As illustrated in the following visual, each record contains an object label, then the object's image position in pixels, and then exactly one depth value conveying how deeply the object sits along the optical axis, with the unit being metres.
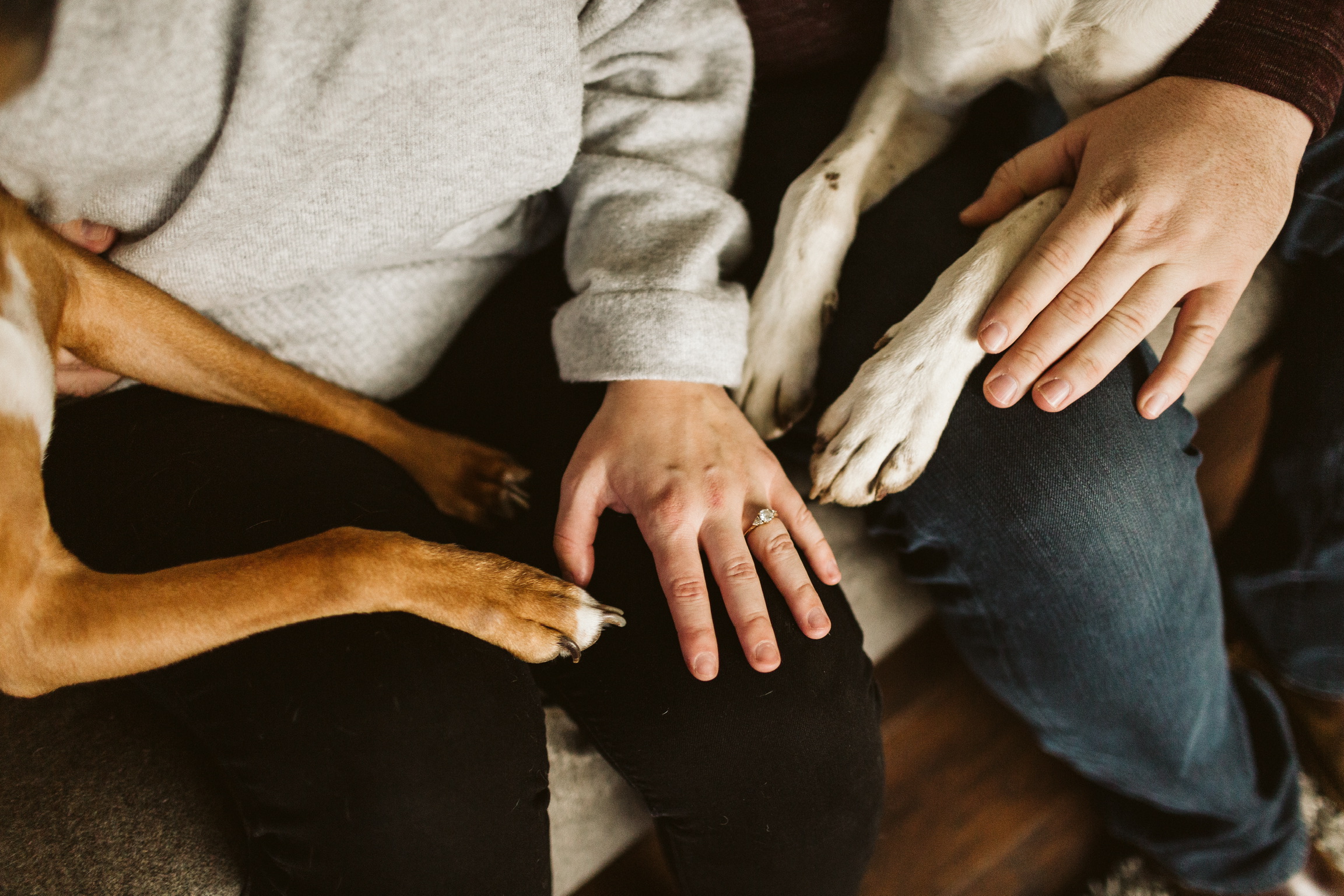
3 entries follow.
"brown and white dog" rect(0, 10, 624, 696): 0.63
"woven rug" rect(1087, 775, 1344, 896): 1.27
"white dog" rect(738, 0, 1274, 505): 0.76
